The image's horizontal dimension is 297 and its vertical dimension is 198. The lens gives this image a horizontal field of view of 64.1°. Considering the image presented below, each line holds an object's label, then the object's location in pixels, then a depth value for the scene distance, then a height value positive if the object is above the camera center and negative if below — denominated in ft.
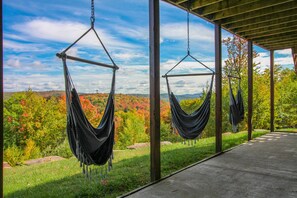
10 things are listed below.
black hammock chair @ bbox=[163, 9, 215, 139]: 10.77 -0.80
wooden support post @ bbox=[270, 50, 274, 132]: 20.61 +1.06
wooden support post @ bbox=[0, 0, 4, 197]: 5.00 -0.52
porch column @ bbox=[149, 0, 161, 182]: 8.50 +0.65
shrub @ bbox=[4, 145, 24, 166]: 17.04 -3.89
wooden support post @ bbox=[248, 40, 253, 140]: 17.28 +1.95
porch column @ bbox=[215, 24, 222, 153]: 12.67 +0.98
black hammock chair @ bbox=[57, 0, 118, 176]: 6.15 -0.77
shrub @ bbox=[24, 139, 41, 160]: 19.19 -3.84
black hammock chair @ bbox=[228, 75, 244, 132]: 14.43 -0.58
